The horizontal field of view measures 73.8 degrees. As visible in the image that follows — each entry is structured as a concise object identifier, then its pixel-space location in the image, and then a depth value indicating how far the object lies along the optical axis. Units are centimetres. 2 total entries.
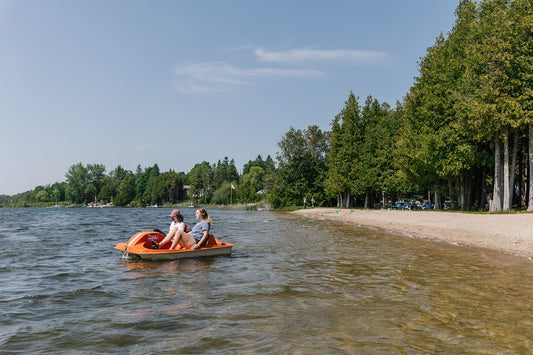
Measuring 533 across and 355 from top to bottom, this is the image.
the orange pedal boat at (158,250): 1171
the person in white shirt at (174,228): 1227
